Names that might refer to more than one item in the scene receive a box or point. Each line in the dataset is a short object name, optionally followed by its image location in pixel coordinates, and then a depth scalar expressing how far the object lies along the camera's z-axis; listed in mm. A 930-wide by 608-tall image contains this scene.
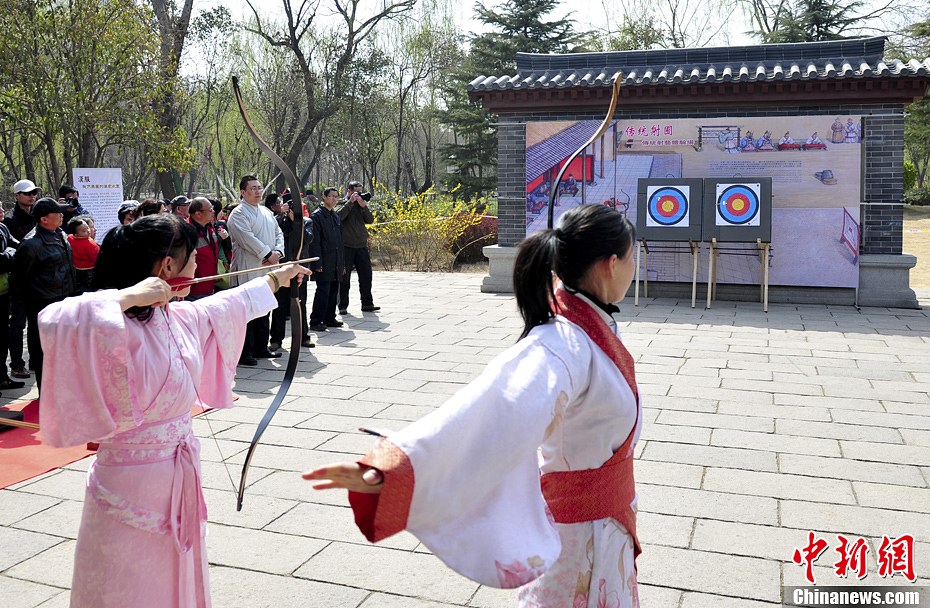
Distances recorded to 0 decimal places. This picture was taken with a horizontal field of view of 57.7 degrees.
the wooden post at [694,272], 9547
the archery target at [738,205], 9562
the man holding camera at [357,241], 9379
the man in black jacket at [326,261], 8383
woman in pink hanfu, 2076
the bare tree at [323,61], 21305
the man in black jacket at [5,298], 5961
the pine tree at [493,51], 22906
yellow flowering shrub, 14125
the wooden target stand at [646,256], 9594
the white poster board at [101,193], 9977
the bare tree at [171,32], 15898
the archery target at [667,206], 9805
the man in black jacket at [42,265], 5789
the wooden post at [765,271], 9296
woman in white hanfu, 1509
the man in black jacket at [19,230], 6348
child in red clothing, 6723
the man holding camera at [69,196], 8539
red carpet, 4234
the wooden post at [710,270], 9597
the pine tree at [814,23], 24531
